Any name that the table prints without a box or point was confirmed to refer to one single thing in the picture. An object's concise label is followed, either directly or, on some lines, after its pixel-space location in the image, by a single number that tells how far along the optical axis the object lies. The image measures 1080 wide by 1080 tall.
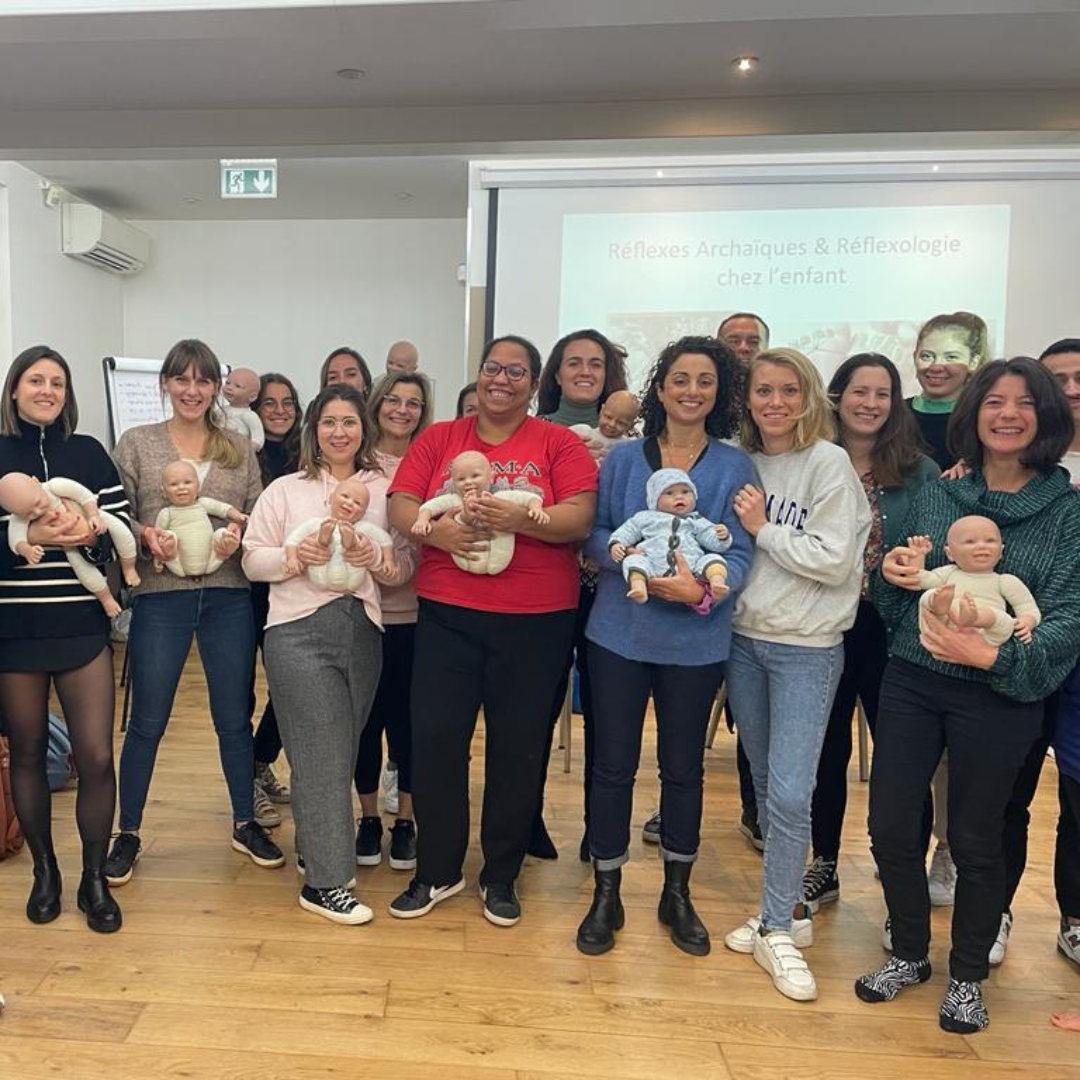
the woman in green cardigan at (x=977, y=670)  1.88
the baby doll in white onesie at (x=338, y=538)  2.29
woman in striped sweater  2.16
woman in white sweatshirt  2.09
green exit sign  3.75
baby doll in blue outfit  2.07
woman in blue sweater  2.17
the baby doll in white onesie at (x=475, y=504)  2.15
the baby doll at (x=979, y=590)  1.83
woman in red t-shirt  2.28
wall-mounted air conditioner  6.09
